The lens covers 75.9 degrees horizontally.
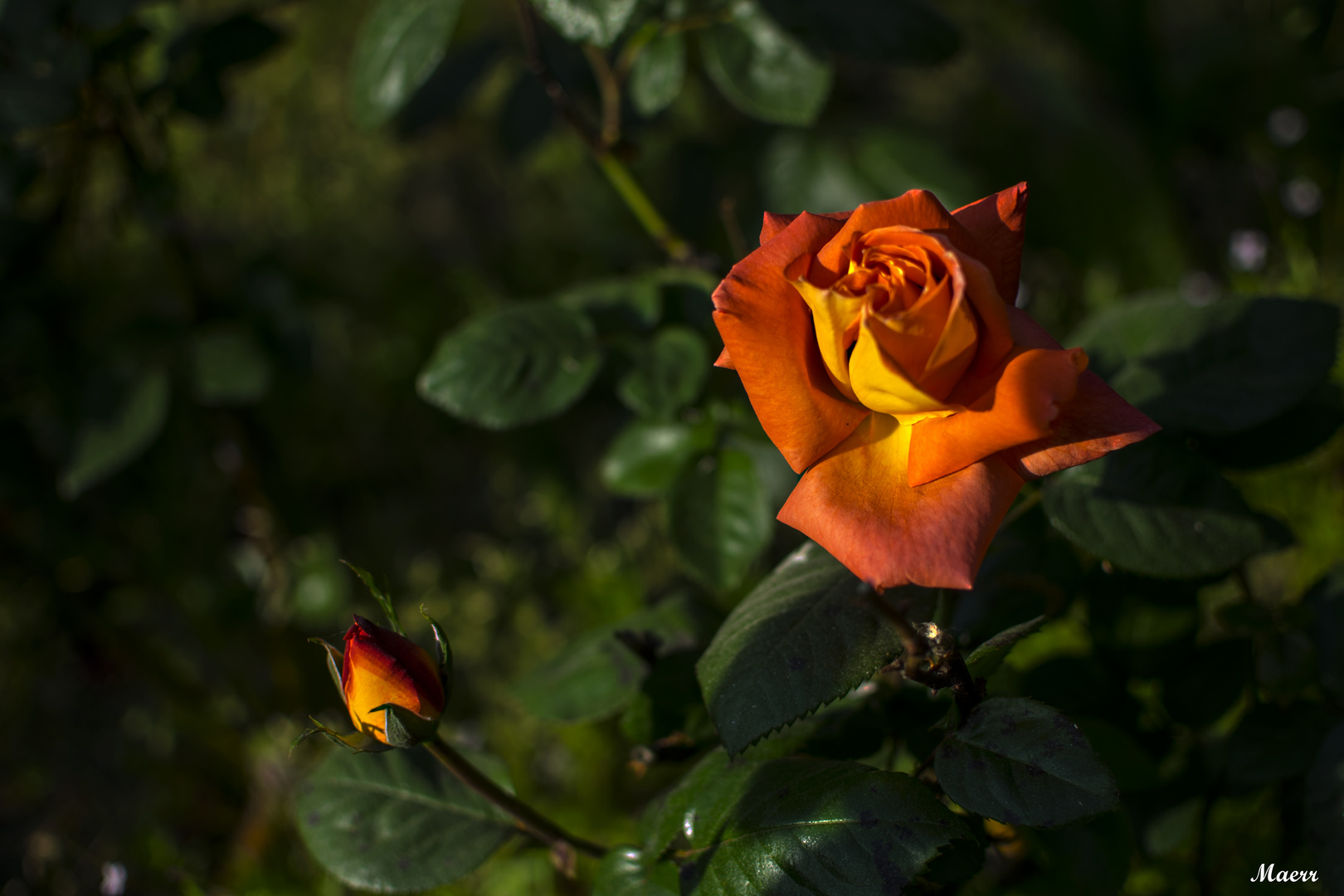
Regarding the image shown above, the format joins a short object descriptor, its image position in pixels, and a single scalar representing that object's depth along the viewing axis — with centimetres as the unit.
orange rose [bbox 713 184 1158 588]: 34
